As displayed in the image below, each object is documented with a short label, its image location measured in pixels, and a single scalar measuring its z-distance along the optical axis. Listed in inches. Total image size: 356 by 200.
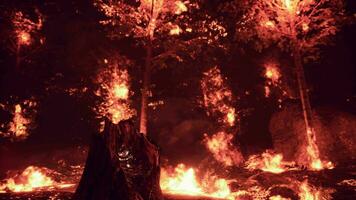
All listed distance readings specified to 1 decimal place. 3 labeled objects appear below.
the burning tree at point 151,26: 591.8
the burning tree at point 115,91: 722.2
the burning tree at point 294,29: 553.6
